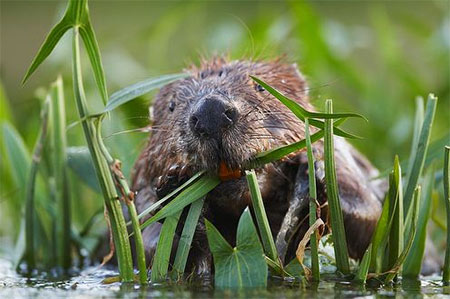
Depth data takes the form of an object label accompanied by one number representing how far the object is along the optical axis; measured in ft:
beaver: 17.26
